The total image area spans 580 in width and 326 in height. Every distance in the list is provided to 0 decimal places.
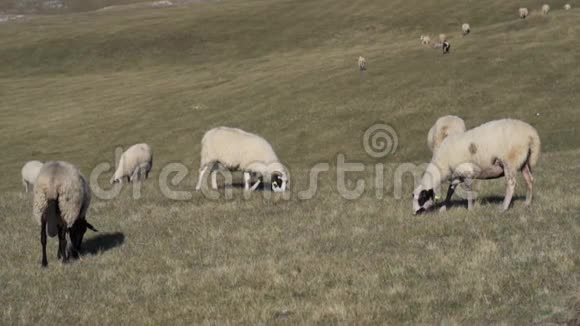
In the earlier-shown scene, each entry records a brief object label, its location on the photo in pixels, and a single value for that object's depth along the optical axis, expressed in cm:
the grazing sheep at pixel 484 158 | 1470
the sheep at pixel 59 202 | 1329
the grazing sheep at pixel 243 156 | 1959
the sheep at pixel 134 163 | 2992
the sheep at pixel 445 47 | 5144
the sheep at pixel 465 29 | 6084
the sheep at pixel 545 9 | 6096
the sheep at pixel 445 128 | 2203
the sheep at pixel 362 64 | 5309
